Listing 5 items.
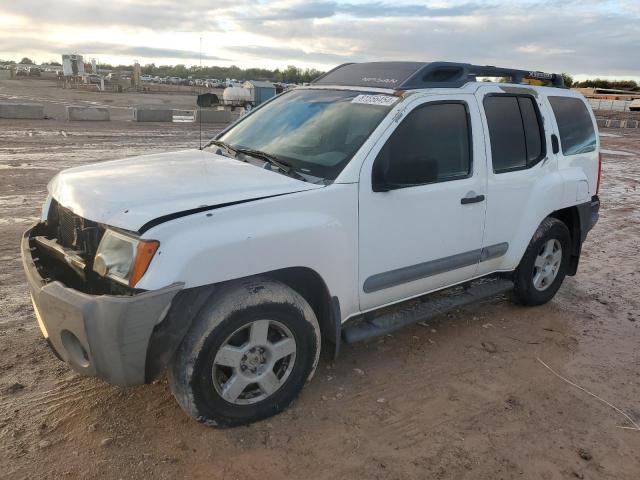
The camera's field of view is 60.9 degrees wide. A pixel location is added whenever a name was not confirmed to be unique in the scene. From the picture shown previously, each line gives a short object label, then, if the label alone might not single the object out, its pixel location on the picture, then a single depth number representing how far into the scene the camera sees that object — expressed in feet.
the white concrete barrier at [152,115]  71.77
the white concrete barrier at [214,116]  76.84
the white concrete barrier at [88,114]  66.80
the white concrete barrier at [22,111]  65.21
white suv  8.82
